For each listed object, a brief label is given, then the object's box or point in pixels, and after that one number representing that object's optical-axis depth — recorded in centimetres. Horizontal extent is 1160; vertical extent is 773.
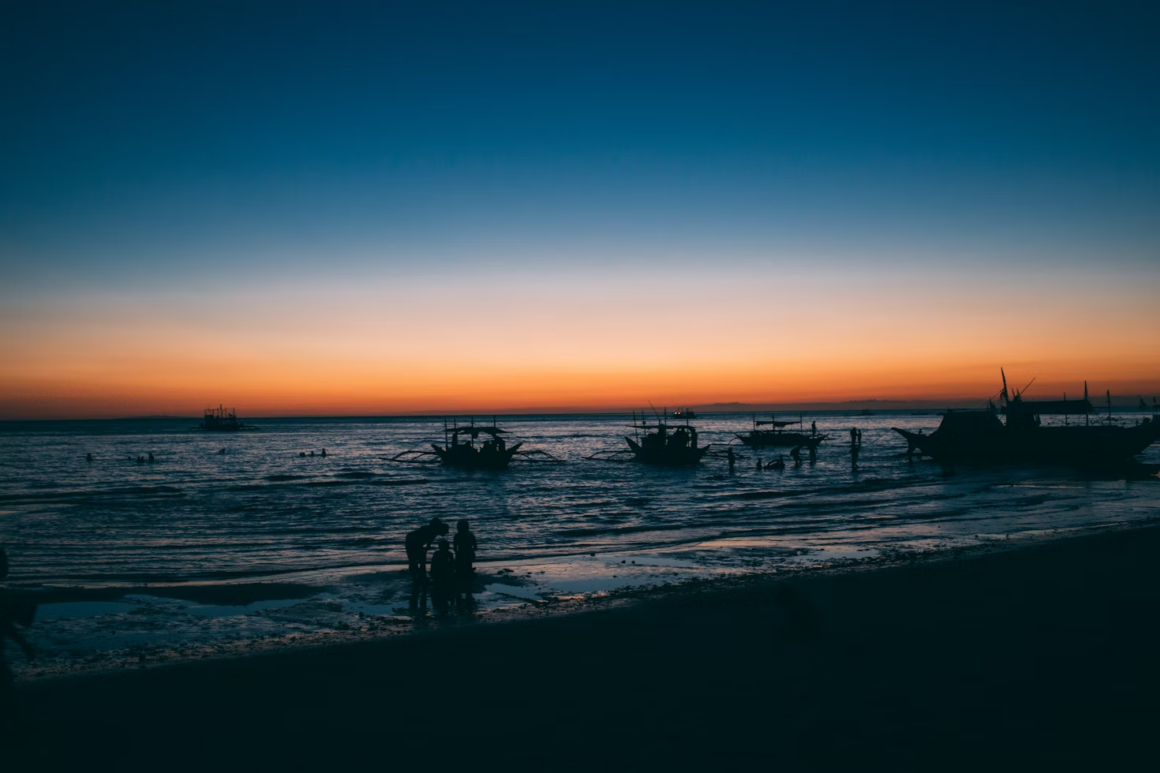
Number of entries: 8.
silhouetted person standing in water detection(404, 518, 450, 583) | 1407
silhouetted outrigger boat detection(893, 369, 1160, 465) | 5016
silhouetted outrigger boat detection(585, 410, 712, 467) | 5925
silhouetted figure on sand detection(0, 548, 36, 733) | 664
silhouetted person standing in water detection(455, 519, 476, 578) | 1561
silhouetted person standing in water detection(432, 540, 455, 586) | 1441
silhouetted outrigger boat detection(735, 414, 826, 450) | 8781
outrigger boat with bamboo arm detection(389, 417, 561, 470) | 5762
